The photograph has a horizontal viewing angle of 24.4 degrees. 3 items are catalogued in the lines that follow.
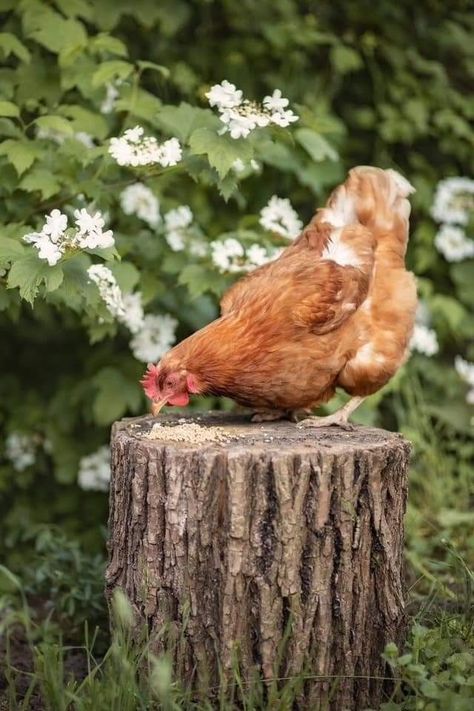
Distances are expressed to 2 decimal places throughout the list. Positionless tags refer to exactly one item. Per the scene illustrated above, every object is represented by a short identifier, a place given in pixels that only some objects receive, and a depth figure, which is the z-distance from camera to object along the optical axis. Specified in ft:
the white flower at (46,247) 12.22
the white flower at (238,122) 13.43
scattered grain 12.23
